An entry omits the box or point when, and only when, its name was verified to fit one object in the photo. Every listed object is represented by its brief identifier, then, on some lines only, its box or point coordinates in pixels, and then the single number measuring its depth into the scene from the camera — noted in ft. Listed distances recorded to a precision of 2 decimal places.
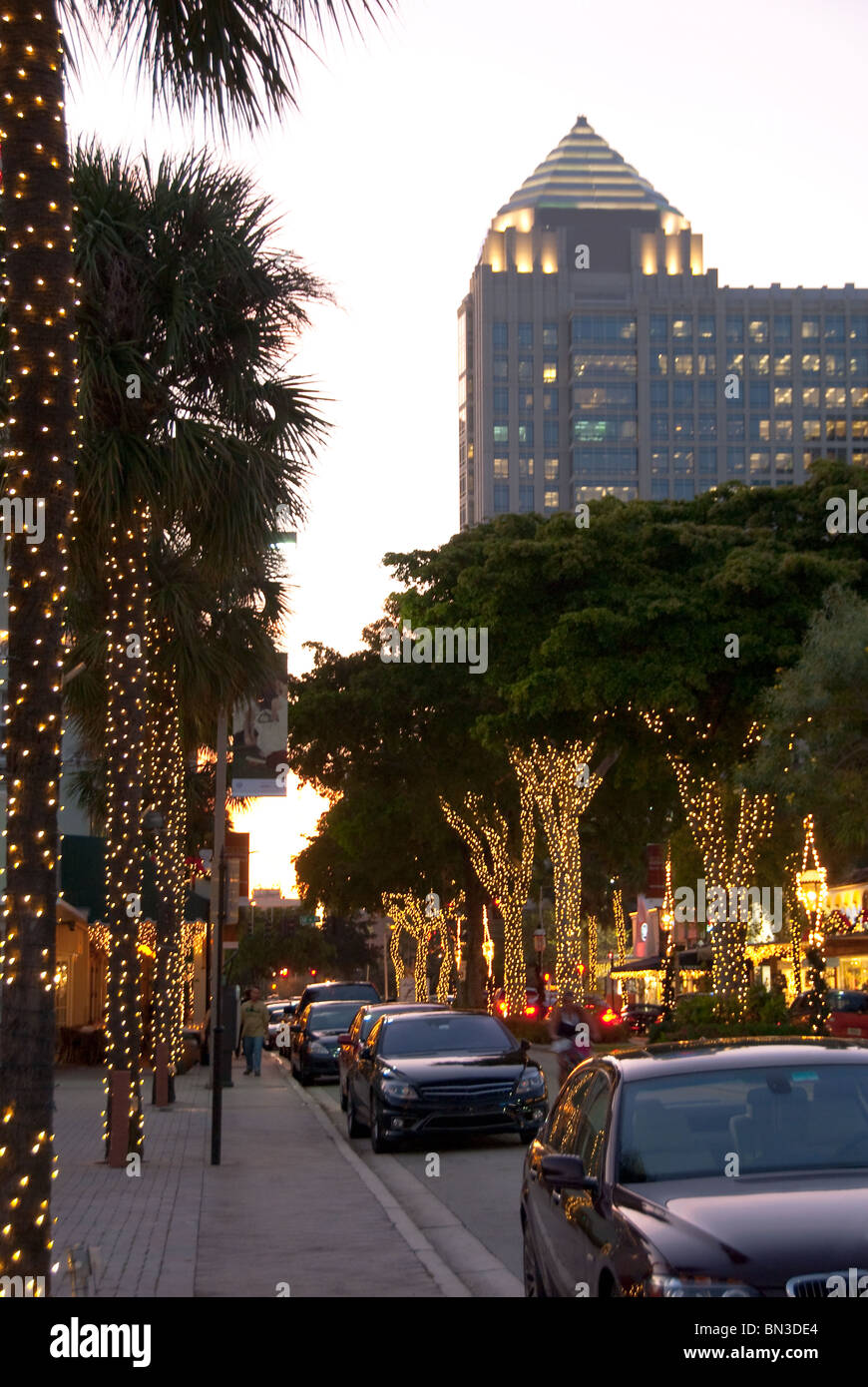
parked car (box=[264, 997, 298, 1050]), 160.25
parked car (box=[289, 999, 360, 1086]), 103.65
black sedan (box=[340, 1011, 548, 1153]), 56.80
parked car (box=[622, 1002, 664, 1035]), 169.99
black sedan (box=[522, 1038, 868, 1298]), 17.84
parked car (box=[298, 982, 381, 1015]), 121.70
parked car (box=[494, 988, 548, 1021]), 132.05
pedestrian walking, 111.65
